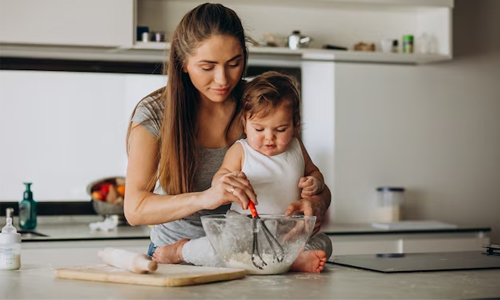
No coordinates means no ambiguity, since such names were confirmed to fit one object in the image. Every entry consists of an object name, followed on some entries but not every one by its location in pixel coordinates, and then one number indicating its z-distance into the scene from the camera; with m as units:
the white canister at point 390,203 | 3.80
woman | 1.82
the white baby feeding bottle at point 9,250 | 1.72
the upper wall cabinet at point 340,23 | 3.63
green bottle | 3.39
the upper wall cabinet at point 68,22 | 3.26
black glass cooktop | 1.76
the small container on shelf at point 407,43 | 3.82
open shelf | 3.53
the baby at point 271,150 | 1.92
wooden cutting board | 1.45
